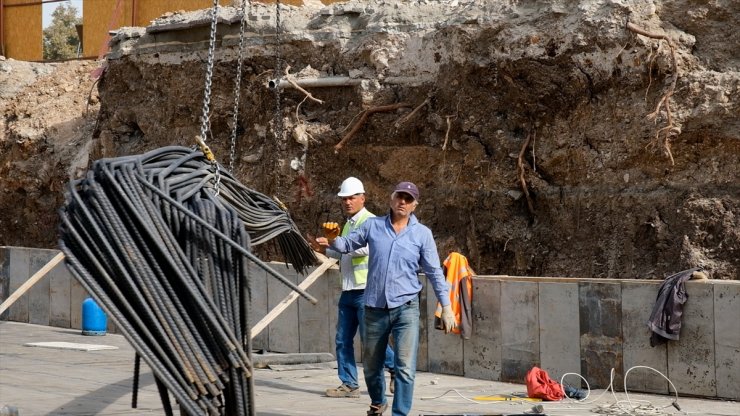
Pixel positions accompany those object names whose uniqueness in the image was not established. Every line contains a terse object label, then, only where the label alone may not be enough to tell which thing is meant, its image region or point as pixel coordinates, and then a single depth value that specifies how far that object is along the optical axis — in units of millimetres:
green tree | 53438
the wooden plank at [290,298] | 12920
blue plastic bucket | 15996
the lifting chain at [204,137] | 7707
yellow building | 27938
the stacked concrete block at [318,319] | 13664
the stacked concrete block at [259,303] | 14375
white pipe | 18078
